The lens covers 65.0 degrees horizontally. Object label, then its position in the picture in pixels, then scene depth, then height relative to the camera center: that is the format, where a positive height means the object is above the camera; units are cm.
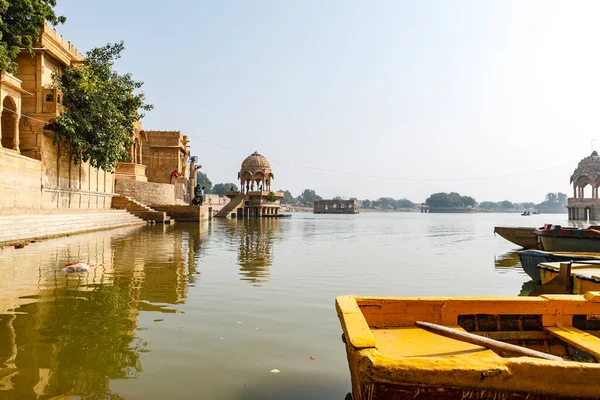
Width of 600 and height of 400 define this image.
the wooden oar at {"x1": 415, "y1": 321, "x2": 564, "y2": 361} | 330 -99
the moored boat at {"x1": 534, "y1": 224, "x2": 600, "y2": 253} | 1446 -94
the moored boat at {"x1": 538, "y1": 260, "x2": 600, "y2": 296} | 732 -113
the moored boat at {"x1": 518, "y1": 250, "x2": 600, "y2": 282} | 1033 -108
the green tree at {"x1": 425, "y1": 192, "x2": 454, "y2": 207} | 18438 +304
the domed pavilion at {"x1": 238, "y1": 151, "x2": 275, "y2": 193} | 6328 +422
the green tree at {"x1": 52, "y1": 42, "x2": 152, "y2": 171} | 2308 +465
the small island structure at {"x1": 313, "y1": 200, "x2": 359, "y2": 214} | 10925 -10
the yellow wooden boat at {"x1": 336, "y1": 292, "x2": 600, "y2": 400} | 273 -100
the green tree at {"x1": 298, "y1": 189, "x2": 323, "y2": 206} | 19012 +377
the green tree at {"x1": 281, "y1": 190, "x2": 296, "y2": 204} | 17138 +274
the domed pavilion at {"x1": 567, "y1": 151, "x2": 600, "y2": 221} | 6969 +322
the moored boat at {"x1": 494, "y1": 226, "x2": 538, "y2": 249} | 2033 -122
